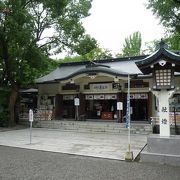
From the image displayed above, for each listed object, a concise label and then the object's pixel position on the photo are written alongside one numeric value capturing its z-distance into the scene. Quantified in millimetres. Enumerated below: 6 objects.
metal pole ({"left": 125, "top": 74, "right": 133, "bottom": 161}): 10016
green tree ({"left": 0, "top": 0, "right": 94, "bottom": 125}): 19688
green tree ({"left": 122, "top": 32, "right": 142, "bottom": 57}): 42844
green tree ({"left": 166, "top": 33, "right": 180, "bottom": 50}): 18844
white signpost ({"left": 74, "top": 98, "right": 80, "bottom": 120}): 22516
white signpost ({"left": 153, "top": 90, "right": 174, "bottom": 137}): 10586
